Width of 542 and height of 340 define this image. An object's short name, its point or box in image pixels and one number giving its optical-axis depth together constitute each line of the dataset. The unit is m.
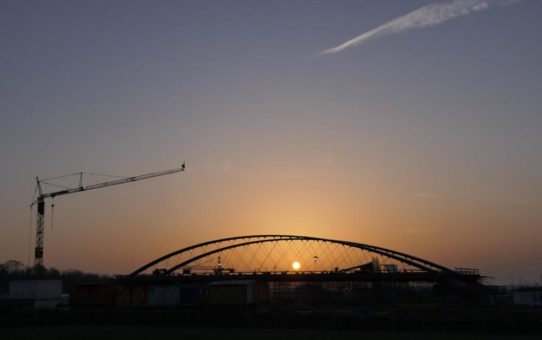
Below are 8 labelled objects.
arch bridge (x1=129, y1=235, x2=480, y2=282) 129.00
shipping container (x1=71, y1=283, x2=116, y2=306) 95.62
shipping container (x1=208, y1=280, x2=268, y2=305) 83.38
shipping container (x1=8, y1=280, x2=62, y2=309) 97.75
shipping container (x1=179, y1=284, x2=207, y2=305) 93.62
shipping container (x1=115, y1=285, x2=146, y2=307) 96.06
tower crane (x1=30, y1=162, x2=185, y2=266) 157.50
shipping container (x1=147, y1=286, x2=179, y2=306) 94.56
